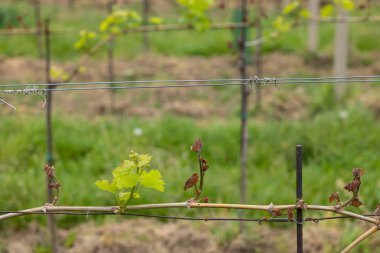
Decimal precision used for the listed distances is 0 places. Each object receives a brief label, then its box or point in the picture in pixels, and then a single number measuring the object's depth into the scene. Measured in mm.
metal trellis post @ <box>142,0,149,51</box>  14391
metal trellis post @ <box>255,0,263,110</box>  10953
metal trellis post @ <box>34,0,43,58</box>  13643
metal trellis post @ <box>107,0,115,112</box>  11050
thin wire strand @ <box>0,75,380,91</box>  3878
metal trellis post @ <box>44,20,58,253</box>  6495
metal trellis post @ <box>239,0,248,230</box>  7046
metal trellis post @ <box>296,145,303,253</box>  3618
